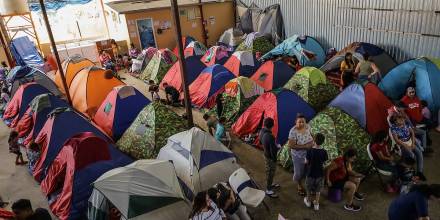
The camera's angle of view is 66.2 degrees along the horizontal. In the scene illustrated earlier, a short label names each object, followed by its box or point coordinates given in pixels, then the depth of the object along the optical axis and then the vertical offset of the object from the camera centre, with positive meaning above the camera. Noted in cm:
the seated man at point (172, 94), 1027 -250
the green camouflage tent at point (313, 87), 846 -225
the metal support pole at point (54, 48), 906 -74
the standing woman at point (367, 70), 869 -201
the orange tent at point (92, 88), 995 -206
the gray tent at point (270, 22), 1451 -99
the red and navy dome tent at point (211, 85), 964 -220
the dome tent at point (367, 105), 667 -224
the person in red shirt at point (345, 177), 509 -273
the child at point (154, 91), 1019 -233
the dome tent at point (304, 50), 1194 -189
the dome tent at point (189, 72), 1112 -206
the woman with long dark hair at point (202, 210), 398 -231
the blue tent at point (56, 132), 680 -223
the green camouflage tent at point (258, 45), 1354 -176
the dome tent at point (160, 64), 1252 -194
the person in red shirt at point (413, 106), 651 -226
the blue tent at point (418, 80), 764 -219
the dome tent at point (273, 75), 961 -211
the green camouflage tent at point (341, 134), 607 -248
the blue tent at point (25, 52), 1498 -123
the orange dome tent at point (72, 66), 1240 -171
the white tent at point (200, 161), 563 -253
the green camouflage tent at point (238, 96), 844 -229
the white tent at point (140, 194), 477 -250
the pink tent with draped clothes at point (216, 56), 1270 -188
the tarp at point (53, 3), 1790 +89
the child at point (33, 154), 681 -255
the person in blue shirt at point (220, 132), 704 -254
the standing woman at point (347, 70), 884 -200
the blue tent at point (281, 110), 710 -230
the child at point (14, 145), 766 -259
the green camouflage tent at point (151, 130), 711 -245
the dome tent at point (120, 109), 815 -225
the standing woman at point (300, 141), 538 -221
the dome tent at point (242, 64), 1124 -201
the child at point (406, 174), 531 -291
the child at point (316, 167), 488 -242
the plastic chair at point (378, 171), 554 -295
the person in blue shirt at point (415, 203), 359 -228
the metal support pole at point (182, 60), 602 -94
